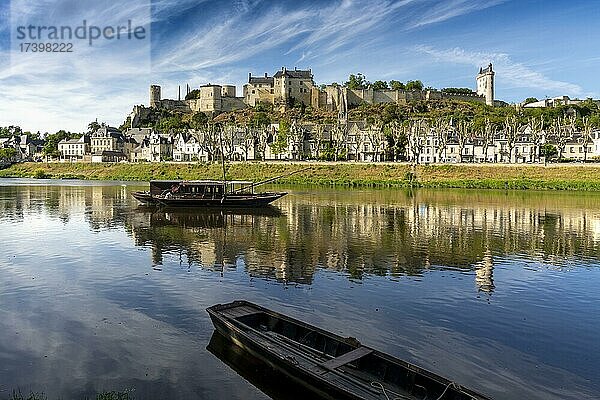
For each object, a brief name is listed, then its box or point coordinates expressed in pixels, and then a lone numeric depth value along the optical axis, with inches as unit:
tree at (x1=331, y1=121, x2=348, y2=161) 4300.7
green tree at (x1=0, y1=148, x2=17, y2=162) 5588.6
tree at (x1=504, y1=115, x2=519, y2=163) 4069.9
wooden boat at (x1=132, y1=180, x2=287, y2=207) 1887.3
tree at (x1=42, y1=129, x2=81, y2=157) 5700.8
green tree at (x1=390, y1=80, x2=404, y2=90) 7332.7
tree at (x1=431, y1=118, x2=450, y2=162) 3988.7
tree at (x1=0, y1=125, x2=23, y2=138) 7596.0
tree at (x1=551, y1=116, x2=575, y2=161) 4082.2
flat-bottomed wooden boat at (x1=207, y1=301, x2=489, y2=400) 386.6
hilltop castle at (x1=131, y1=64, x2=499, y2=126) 6801.2
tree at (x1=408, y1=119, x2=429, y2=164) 3841.0
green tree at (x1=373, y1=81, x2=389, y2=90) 7249.0
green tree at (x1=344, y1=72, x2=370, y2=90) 7146.2
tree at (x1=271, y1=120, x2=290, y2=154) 4398.6
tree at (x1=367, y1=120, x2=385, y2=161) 4490.7
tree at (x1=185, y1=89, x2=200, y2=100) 7559.1
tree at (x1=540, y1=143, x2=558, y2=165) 4005.9
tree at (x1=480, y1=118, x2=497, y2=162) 4271.2
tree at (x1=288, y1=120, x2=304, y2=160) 4709.6
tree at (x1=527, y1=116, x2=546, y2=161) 4190.5
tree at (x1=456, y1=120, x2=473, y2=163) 4188.5
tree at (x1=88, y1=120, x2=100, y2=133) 6894.7
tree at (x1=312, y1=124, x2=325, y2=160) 4416.8
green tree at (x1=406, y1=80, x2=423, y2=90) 7283.5
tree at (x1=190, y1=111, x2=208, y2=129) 6150.1
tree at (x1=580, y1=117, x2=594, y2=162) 3895.4
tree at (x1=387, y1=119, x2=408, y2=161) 4375.0
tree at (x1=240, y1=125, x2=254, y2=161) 4774.6
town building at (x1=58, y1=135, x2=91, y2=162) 5841.5
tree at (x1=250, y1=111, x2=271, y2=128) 5815.0
